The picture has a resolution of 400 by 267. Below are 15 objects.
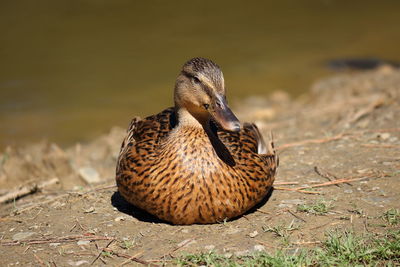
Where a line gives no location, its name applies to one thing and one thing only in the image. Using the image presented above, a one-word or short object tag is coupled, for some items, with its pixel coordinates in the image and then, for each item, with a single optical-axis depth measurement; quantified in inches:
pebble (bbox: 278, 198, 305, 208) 344.2
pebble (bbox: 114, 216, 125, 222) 338.7
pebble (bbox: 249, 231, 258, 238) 304.2
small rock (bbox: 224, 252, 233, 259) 281.0
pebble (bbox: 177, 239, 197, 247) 295.9
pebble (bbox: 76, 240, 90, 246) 306.7
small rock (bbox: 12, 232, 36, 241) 323.5
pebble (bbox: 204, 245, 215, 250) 291.4
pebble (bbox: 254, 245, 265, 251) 288.2
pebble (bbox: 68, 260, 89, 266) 284.0
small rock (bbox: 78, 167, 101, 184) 460.5
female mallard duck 301.3
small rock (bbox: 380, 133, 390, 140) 451.0
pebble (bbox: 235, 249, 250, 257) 283.9
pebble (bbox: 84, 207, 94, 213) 355.6
